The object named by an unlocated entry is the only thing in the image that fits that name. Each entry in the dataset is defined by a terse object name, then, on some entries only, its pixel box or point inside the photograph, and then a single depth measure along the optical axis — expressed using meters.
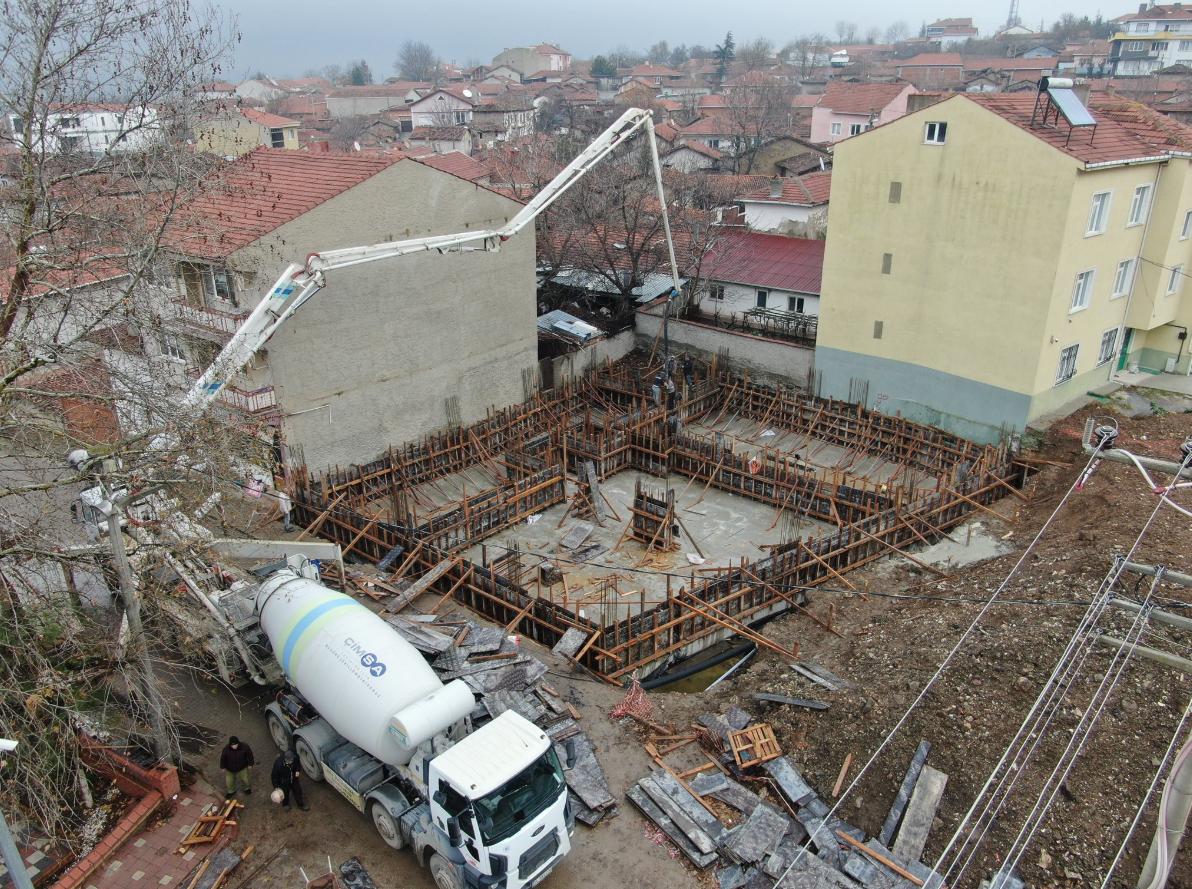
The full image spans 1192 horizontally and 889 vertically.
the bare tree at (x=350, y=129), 94.11
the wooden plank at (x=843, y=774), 12.15
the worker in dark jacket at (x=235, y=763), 12.03
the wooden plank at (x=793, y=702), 13.88
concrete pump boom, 17.50
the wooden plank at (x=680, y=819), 11.28
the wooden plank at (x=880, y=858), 10.68
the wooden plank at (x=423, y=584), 16.95
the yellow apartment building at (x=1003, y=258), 22.45
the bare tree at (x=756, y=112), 69.69
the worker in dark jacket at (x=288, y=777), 11.94
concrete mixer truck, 10.03
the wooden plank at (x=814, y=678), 14.59
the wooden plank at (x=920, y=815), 11.12
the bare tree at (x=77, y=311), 10.56
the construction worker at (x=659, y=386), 26.88
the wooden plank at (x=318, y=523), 19.75
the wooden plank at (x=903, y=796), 11.43
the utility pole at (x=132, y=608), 11.00
